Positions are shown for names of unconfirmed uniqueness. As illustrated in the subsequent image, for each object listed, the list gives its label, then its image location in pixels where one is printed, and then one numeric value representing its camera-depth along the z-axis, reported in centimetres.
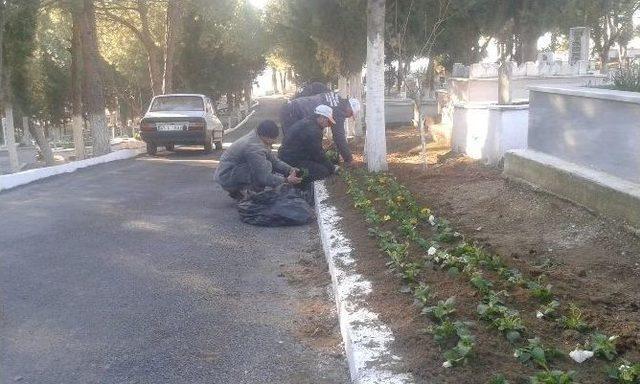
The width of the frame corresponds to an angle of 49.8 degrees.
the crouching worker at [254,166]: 832
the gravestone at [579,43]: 2152
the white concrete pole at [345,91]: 2248
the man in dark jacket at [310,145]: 965
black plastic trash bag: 824
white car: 1847
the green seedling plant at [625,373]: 300
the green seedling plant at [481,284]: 430
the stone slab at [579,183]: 539
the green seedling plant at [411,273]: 486
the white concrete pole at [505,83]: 1269
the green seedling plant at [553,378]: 300
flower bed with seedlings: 327
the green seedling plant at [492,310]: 387
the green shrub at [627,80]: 707
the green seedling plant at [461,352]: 339
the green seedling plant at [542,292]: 412
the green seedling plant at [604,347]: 332
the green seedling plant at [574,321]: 367
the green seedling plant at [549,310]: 388
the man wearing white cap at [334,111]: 1091
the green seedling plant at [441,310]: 398
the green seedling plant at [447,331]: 370
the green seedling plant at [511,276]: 438
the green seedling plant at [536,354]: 329
